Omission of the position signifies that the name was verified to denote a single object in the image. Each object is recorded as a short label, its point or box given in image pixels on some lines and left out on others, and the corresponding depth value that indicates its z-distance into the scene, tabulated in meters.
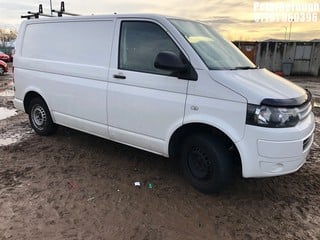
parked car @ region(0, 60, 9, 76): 14.70
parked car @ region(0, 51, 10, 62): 19.34
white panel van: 2.73
